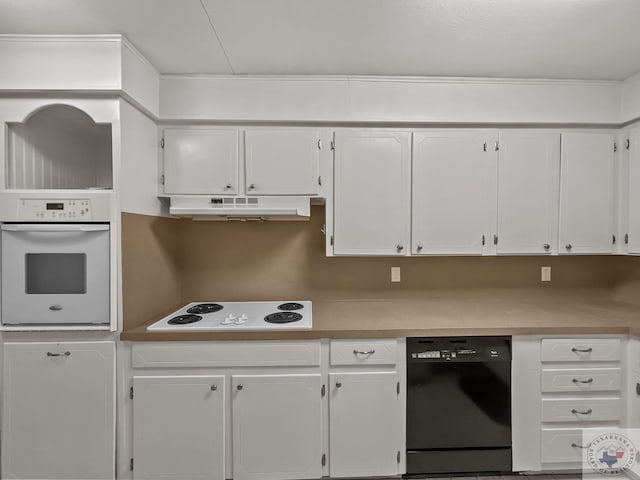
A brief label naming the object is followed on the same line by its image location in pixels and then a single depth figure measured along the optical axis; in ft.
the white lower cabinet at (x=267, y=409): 5.70
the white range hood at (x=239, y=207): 6.44
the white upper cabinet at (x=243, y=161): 6.96
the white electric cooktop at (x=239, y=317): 5.90
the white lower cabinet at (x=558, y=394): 6.02
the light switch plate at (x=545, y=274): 8.21
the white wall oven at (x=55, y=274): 5.52
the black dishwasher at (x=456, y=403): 5.92
